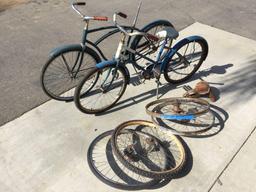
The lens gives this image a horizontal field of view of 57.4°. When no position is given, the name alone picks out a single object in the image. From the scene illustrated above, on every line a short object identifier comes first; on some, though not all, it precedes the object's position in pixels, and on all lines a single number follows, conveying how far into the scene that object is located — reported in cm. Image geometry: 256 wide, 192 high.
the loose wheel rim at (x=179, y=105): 336
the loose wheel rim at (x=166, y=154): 269
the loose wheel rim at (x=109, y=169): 272
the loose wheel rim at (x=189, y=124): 330
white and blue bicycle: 323
